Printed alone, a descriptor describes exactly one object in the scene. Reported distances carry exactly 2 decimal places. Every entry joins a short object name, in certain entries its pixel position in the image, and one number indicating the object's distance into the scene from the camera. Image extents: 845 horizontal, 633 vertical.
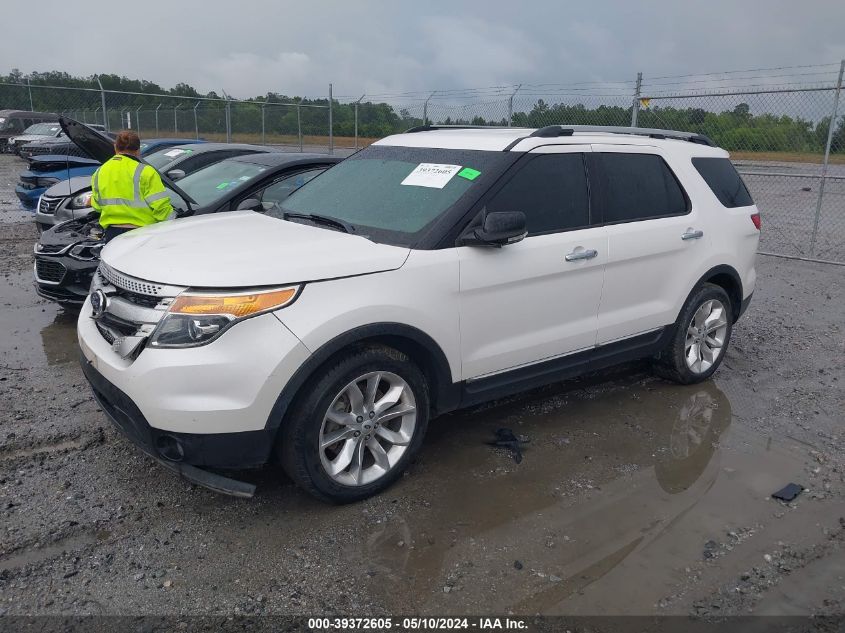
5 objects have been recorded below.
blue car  10.29
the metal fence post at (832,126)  9.32
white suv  3.24
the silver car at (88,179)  8.07
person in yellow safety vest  5.92
